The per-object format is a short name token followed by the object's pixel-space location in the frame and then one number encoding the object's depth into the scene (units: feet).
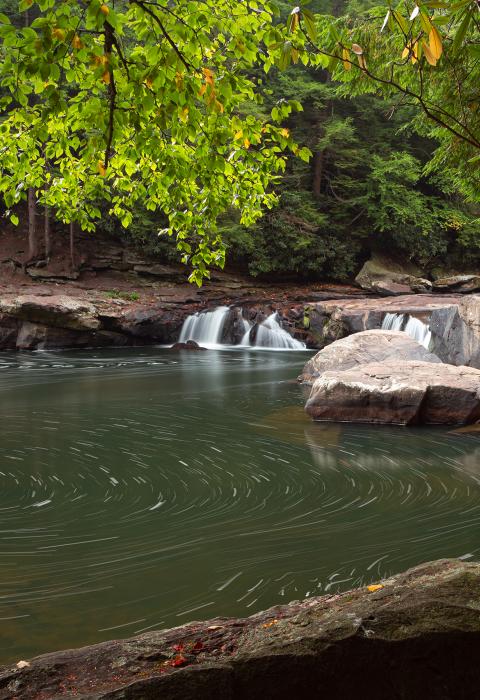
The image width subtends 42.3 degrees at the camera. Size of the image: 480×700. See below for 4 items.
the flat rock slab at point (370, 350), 40.19
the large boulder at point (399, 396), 31.37
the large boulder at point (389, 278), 85.64
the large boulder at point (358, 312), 66.23
